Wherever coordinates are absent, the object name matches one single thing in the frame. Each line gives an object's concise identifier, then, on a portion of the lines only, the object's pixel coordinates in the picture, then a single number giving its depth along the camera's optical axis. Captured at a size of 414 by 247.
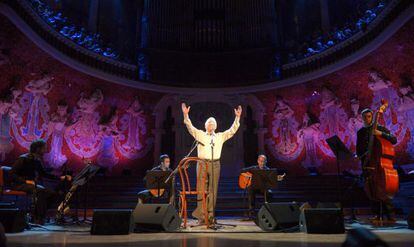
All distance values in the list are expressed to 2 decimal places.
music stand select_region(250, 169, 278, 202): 6.11
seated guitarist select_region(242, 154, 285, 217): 7.79
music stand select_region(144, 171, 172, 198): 6.09
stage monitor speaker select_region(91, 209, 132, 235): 4.41
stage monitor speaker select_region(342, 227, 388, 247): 1.37
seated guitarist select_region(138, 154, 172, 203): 7.57
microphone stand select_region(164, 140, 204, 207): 5.50
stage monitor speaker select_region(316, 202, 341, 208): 5.54
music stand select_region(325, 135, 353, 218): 5.42
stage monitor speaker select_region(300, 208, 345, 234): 4.29
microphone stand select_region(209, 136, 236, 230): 5.36
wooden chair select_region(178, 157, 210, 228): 5.38
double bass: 5.11
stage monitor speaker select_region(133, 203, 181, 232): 4.76
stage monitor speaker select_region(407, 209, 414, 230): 4.64
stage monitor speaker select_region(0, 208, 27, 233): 4.70
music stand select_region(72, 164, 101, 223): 5.94
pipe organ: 14.34
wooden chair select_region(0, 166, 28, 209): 6.06
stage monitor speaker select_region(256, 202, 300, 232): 4.76
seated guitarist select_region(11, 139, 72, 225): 5.89
